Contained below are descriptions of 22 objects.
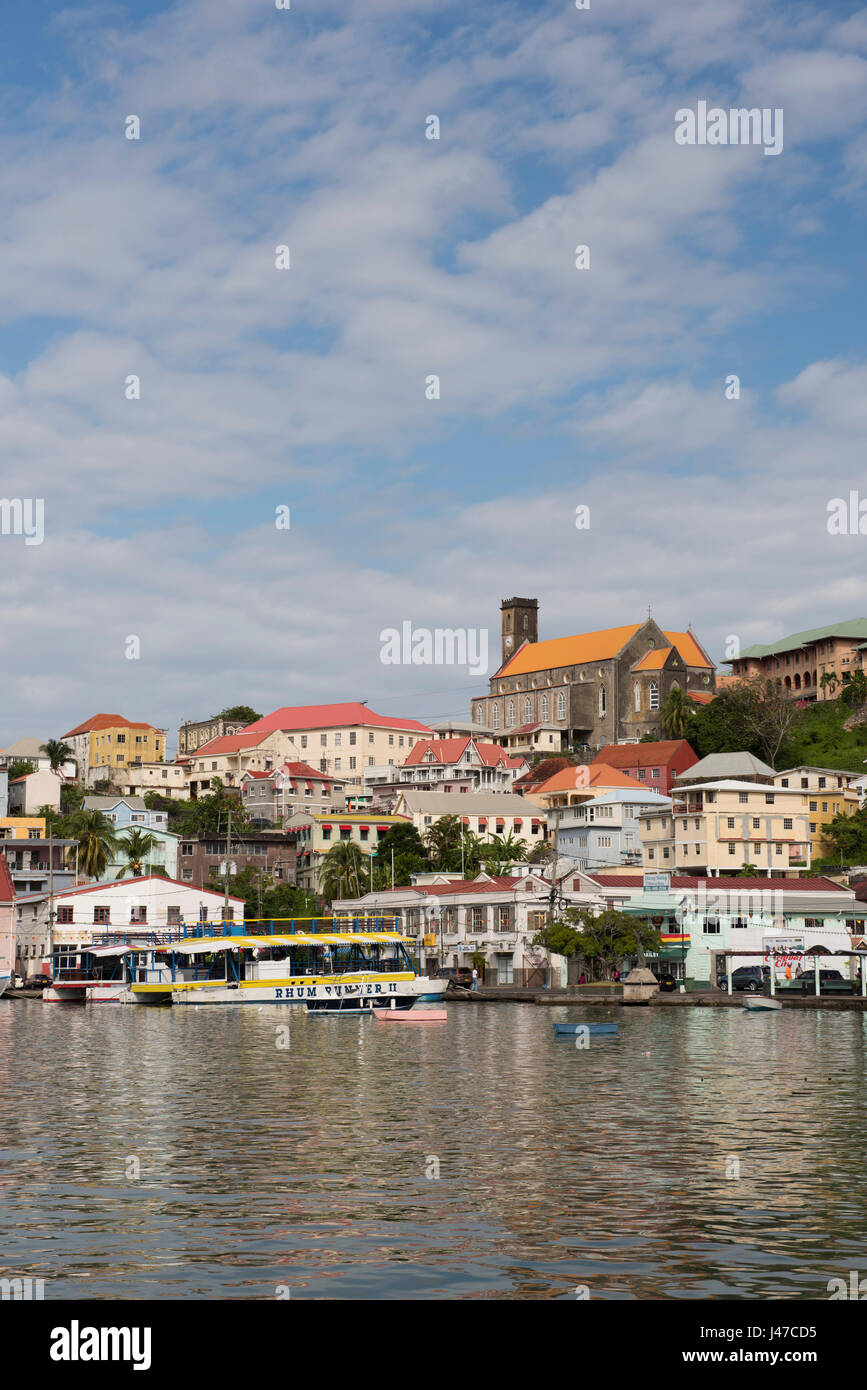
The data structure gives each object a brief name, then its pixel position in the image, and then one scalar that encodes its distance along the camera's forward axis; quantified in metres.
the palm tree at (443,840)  156.00
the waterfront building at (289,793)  193.12
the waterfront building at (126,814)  168.25
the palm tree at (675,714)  191.00
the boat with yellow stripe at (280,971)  93.19
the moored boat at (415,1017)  79.38
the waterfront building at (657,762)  174.12
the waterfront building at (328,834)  163.88
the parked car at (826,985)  92.44
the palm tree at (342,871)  148.51
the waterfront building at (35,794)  192.50
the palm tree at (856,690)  183.62
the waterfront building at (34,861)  142.12
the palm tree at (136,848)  152.75
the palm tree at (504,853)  151.50
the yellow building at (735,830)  136.62
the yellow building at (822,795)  148.88
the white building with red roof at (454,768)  189.43
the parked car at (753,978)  96.38
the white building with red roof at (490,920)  118.06
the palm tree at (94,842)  145.62
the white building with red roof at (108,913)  124.94
